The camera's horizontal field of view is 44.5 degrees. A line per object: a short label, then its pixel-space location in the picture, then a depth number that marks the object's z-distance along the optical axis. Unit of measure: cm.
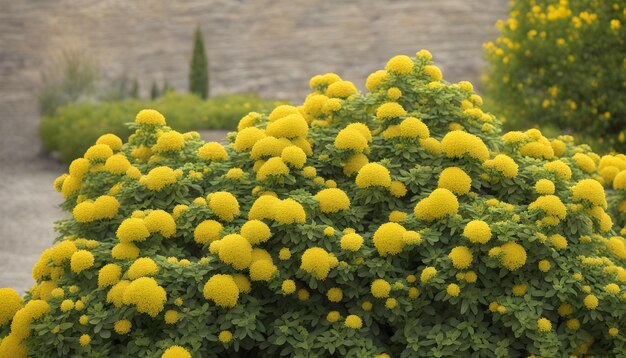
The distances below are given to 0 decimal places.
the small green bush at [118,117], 1148
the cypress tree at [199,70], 1448
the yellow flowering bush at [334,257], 325
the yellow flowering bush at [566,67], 834
